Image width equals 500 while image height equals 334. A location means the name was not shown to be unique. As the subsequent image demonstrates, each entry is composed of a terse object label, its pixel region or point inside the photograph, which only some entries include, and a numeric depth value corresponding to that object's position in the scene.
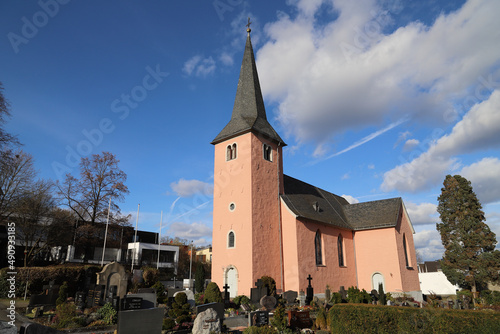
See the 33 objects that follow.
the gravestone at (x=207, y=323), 9.91
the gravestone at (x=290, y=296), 18.67
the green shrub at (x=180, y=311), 11.17
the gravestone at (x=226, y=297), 17.29
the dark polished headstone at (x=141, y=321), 8.34
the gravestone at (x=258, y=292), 17.95
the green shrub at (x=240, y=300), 17.73
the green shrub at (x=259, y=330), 9.46
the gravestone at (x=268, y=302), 15.80
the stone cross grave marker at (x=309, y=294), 18.77
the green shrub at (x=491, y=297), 22.77
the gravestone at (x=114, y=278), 16.30
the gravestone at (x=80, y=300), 15.30
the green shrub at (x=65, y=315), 11.32
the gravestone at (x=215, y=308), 11.13
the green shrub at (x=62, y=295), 15.48
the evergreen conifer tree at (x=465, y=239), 26.48
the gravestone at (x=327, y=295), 19.46
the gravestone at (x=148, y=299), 12.67
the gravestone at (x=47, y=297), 15.34
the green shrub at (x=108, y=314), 12.15
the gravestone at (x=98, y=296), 15.62
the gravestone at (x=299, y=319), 11.59
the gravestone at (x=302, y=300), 18.32
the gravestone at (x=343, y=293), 20.87
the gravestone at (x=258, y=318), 11.20
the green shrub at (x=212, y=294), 16.69
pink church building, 20.62
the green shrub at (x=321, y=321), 12.17
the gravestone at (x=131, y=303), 11.59
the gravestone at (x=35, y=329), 6.54
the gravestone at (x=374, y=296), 20.51
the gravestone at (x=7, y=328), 5.78
